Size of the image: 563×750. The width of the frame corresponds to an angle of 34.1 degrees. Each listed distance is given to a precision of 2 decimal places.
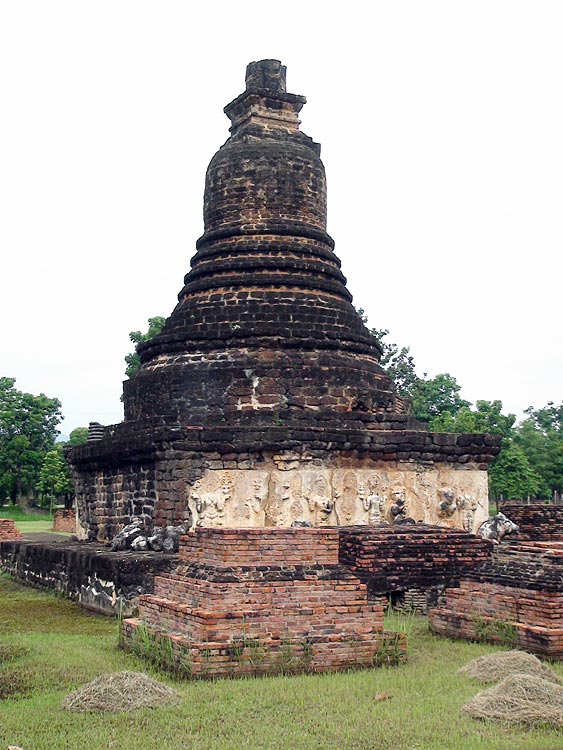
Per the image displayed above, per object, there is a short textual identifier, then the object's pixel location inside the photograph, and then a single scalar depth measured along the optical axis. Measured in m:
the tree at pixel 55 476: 50.62
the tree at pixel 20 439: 54.34
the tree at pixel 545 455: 48.06
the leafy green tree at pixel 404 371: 43.91
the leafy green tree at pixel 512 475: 43.06
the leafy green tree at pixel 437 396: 43.62
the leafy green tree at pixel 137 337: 36.34
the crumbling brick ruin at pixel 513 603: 9.70
